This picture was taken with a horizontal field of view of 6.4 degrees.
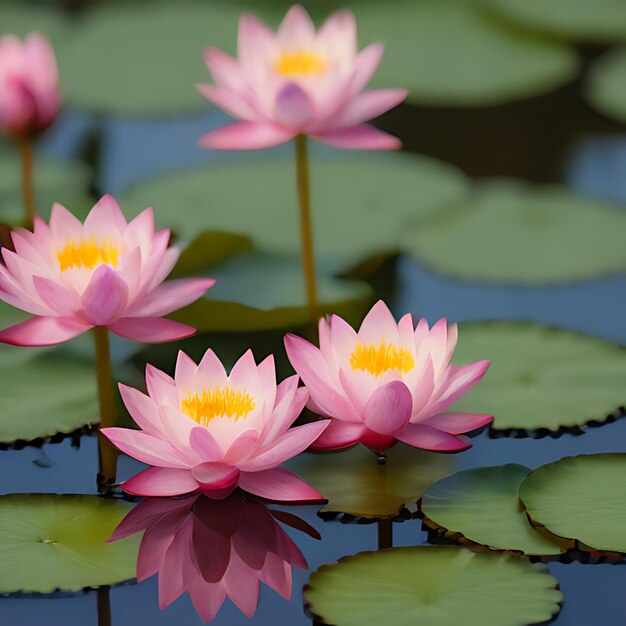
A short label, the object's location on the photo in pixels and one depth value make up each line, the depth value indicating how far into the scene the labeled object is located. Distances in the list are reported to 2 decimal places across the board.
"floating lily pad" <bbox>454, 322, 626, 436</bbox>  3.22
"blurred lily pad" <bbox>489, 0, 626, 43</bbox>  4.13
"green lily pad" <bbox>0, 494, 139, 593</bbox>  3.08
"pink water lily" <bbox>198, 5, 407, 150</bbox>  3.29
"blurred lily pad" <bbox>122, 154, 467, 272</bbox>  3.49
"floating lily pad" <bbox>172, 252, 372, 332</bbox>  3.32
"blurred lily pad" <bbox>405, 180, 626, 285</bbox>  3.43
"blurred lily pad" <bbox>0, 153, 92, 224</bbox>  3.52
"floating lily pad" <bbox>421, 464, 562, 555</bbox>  3.10
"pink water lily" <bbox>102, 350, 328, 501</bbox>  3.11
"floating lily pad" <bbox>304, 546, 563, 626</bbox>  3.06
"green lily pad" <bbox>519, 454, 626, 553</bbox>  3.11
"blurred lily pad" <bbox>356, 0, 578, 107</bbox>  3.79
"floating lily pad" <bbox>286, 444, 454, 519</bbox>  3.14
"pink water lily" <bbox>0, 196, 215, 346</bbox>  3.16
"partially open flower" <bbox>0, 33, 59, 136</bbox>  3.46
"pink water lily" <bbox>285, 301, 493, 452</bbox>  3.14
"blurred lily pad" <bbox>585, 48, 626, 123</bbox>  3.71
